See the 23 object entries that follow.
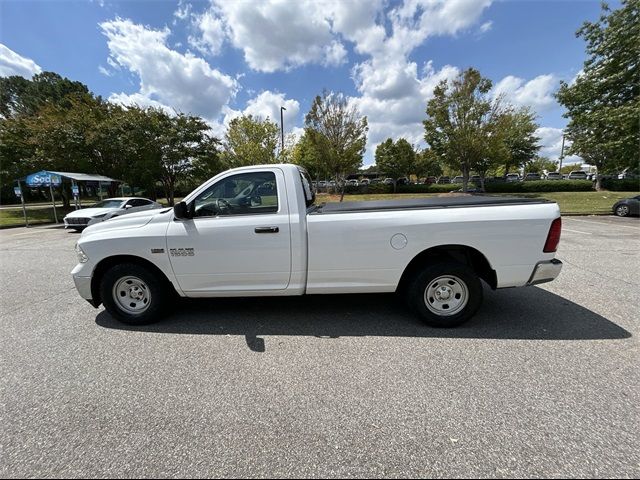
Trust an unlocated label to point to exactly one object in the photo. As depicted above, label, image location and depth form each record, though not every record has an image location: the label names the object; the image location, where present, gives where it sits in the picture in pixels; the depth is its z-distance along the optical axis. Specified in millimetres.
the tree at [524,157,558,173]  62719
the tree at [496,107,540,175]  34716
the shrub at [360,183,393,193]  43688
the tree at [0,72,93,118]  35312
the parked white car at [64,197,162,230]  12242
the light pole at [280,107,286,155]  30453
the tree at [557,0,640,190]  12938
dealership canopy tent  14653
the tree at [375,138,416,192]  43969
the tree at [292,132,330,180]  33656
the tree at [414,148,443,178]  45031
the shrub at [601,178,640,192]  30812
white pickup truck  3295
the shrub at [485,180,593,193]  32062
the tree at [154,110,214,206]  21844
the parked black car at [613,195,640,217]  14602
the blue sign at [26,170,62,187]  14617
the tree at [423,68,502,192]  20875
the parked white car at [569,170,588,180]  51375
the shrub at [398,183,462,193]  38031
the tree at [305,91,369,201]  24141
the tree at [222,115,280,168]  30016
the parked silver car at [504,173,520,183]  56062
